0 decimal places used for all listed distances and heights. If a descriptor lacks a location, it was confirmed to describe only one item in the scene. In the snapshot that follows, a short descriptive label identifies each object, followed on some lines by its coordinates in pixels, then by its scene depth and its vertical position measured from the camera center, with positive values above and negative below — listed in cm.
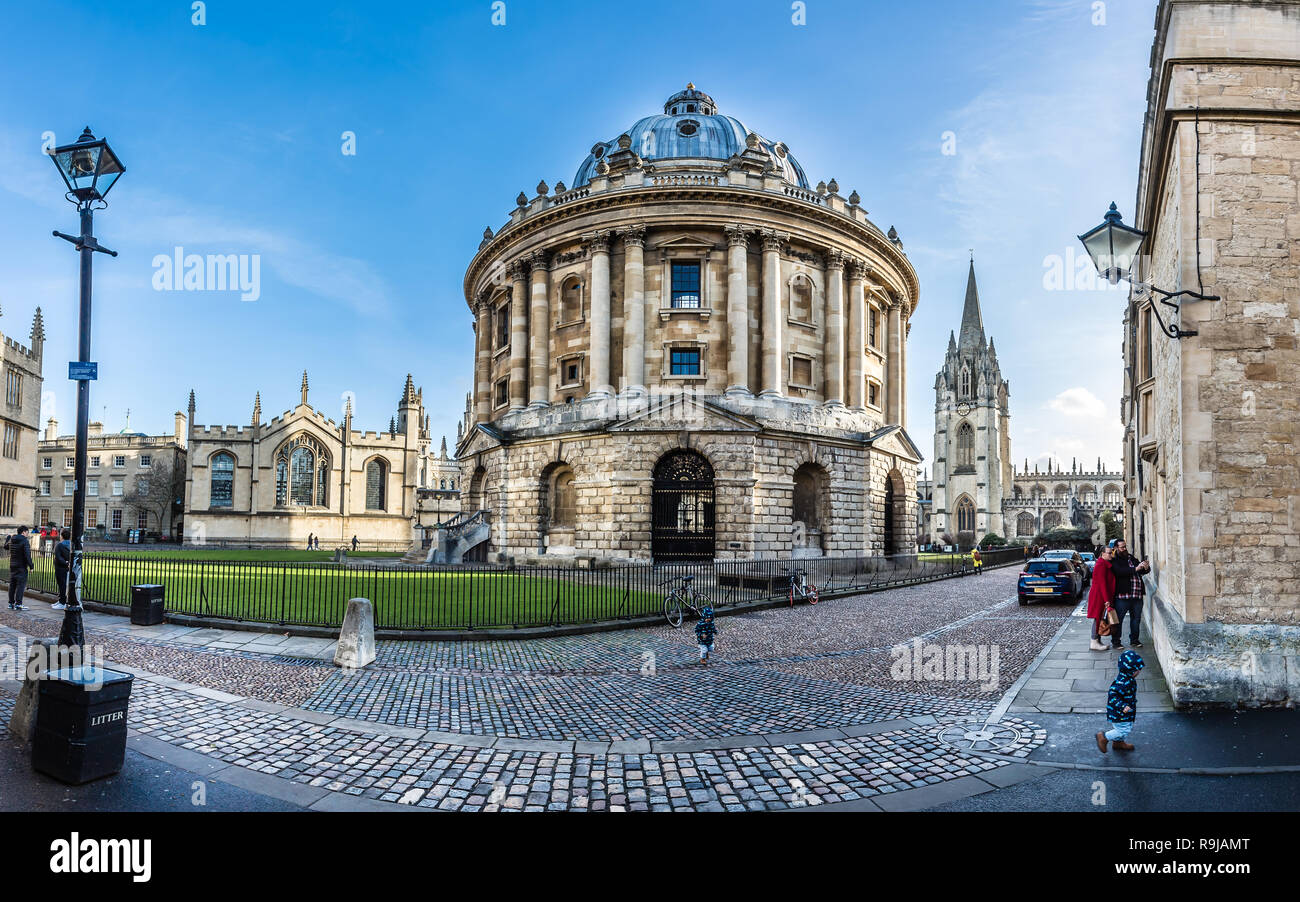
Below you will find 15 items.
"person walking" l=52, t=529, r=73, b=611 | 1402 -173
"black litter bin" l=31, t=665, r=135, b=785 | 526 -188
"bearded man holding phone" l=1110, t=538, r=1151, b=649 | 1102 -167
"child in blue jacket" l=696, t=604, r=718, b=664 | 1020 -214
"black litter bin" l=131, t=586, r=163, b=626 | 1293 -235
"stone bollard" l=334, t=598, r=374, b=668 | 975 -219
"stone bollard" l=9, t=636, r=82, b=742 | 614 -183
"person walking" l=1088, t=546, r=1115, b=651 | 1110 -164
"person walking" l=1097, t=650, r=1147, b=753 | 598 -183
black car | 1850 -248
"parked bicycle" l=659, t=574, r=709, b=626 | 1408 -247
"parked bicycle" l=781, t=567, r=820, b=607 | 1806 -273
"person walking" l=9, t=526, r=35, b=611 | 1513 -193
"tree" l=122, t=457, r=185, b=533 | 6100 -117
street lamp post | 698 +292
